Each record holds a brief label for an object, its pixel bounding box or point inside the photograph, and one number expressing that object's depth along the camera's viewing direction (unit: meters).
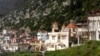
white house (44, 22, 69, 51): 42.21
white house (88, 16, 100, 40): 39.13
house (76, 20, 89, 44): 41.14
